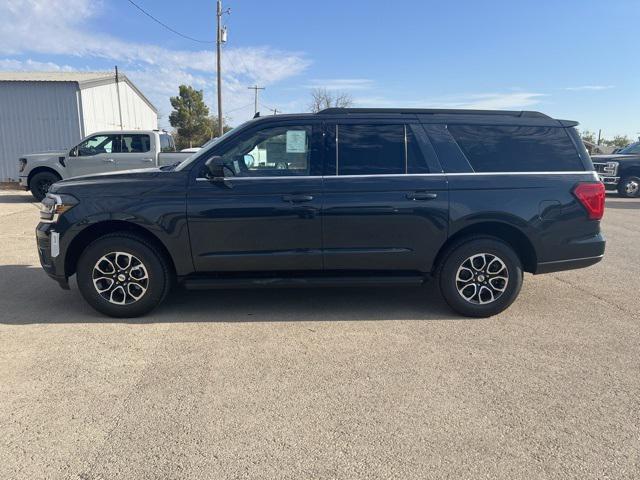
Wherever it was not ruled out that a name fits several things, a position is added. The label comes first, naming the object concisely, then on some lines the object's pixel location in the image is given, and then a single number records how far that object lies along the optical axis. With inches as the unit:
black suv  169.2
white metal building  760.3
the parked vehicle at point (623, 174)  658.2
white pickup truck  503.5
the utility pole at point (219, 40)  1087.6
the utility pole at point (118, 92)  961.5
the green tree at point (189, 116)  1663.4
